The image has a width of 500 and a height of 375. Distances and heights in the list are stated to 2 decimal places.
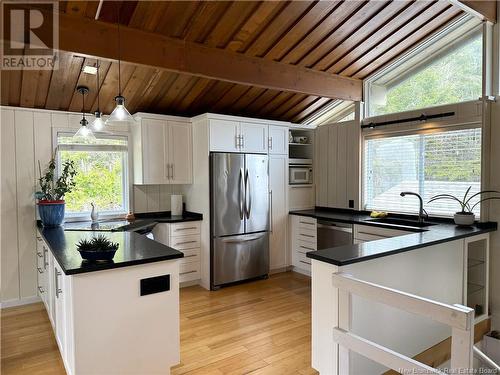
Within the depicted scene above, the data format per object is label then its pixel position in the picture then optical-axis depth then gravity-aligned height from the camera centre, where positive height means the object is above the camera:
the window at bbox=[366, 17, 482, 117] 3.64 +1.18
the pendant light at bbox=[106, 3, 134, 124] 2.52 +0.47
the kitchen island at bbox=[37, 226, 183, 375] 2.06 -0.85
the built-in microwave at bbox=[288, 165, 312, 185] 5.23 +0.04
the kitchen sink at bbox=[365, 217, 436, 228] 3.64 -0.52
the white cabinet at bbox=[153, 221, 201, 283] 4.32 -0.81
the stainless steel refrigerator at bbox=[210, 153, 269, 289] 4.34 -0.52
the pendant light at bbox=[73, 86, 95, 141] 3.06 +0.42
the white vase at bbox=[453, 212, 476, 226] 3.30 -0.42
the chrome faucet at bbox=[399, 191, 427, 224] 3.65 -0.40
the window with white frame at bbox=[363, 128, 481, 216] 3.60 +0.09
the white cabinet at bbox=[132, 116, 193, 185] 4.40 +0.35
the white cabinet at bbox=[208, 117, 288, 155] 4.35 +0.55
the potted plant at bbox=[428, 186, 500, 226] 3.31 -0.30
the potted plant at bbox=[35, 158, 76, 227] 3.73 -0.15
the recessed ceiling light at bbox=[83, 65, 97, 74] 3.44 +1.11
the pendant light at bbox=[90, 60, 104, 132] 2.95 +0.48
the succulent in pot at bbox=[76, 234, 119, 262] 2.13 -0.45
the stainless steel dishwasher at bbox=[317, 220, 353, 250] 4.20 -0.73
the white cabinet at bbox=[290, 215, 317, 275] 4.75 -0.90
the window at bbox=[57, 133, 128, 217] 4.31 +0.07
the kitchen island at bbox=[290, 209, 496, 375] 2.04 -0.78
